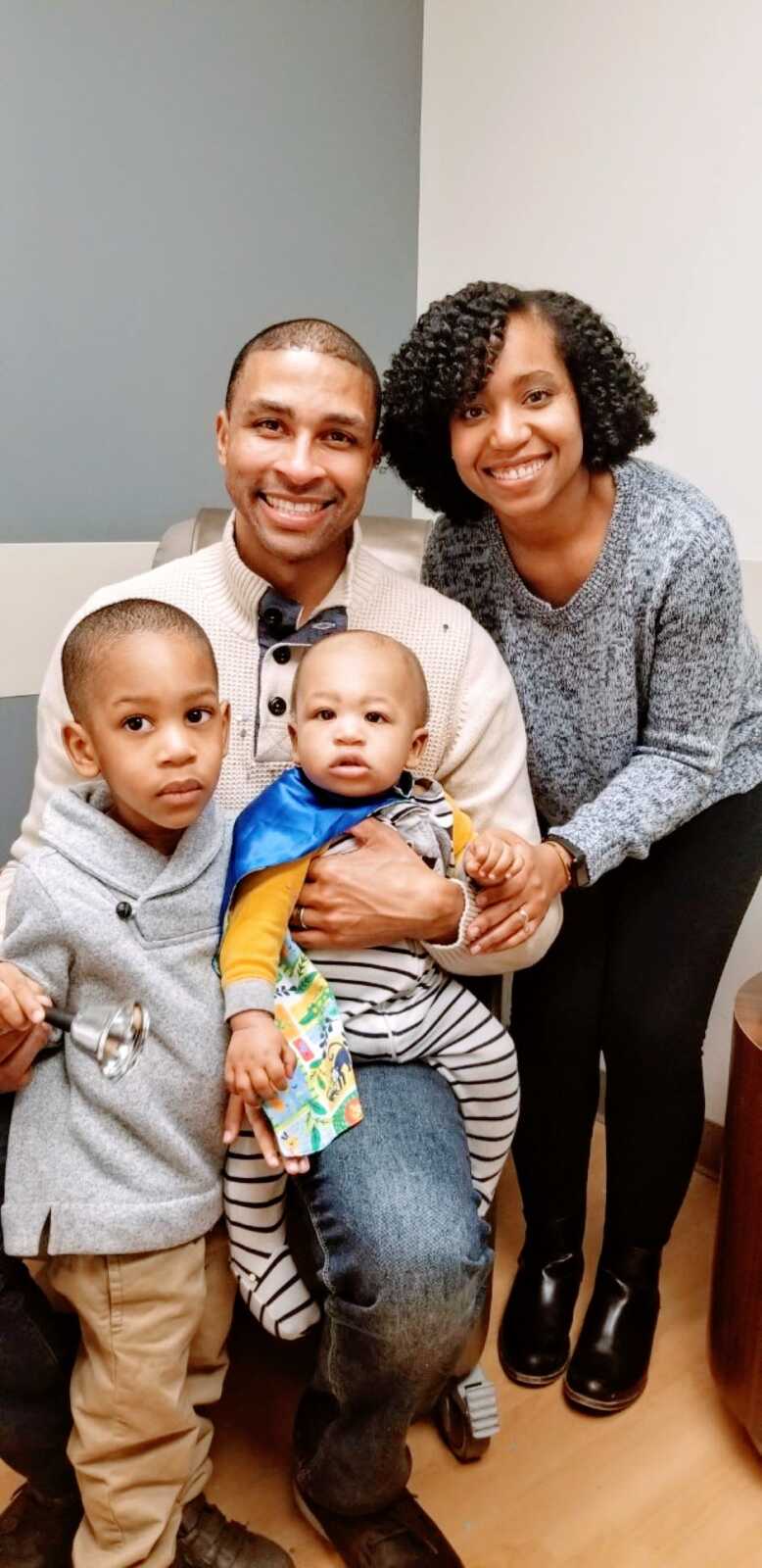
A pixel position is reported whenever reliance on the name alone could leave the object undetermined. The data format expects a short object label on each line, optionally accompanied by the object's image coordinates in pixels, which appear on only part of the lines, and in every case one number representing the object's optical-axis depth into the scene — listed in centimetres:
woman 145
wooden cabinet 149
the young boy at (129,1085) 114
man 122
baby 121
